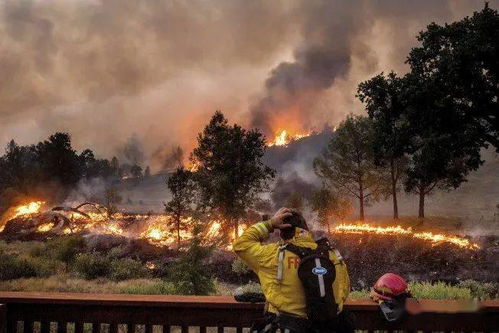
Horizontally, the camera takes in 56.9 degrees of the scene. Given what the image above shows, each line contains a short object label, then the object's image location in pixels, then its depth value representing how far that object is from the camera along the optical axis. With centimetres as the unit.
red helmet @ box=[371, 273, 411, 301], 423
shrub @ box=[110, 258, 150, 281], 2559
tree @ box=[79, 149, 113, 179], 11502
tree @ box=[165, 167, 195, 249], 4778
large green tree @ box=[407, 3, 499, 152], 2591
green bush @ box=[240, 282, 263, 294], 1688
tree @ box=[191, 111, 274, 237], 4841
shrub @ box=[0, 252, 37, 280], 2539
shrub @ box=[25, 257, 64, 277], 2633
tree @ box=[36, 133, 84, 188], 8812
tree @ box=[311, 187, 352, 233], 4856
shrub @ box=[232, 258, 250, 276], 2901
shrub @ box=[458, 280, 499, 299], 1906
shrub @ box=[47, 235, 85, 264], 2900
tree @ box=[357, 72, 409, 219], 2784
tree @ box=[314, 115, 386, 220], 5478
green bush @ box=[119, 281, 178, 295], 1784
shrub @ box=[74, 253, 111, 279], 2623
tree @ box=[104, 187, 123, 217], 8594
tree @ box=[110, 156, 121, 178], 15700
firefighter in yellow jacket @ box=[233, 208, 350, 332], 382
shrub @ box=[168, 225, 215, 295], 1661
